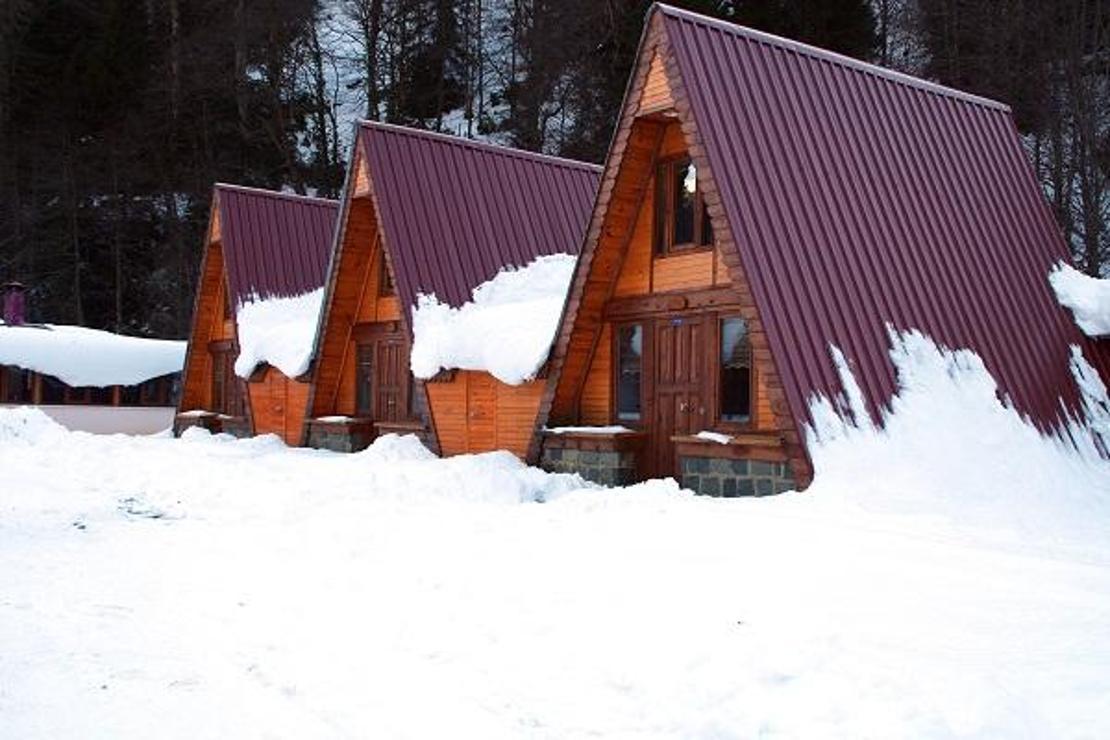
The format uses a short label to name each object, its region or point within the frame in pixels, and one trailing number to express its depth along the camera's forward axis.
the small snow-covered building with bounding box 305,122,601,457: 17.45
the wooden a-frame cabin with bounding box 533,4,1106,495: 12.31
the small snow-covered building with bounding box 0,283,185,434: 29.91
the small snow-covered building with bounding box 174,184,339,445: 23.88
